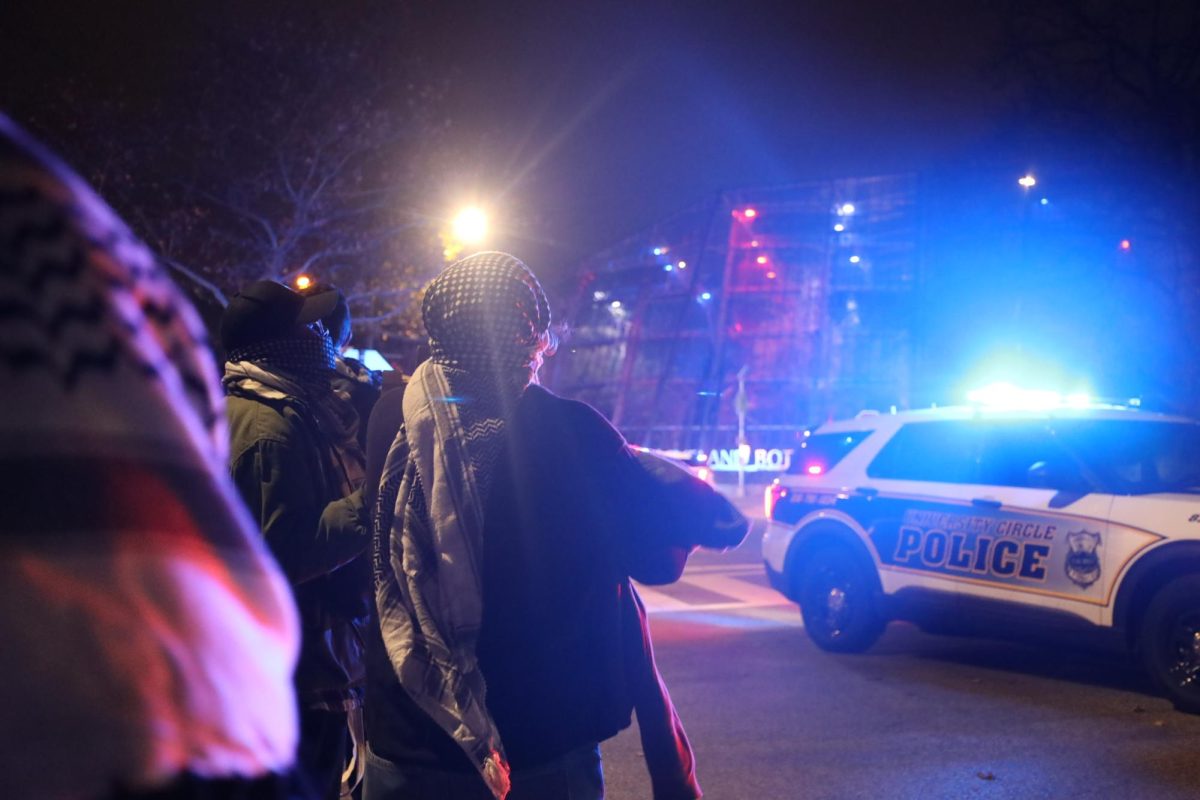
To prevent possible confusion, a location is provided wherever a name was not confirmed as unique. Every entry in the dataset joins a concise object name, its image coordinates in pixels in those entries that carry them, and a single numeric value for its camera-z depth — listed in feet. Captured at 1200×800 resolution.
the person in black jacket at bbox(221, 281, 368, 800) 9.34
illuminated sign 103.09
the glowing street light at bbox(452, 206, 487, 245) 68.28
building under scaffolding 160.25
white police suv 22.47
